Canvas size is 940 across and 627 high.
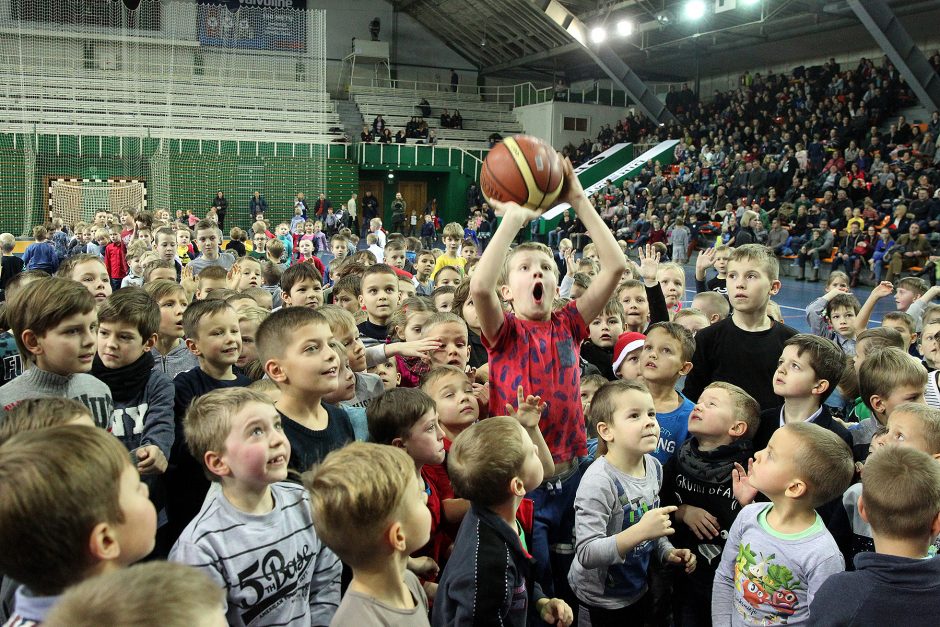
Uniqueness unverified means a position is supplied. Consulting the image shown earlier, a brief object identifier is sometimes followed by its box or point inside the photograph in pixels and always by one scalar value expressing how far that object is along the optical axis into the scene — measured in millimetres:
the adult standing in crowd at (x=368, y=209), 28033
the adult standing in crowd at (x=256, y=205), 24391
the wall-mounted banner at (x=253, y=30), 22469
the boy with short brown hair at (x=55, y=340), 2855
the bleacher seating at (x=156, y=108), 22016
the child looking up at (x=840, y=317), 5961
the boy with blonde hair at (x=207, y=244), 8281
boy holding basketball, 3076
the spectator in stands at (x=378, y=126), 29453
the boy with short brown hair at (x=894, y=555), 1985
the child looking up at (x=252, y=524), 2197
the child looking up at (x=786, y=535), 2490
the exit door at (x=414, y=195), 32312
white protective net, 22516
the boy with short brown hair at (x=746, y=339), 4102
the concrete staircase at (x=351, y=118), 30625
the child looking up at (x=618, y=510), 2834
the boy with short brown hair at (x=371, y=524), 1972
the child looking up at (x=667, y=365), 3742
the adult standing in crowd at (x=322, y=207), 23797
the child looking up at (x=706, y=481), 3098
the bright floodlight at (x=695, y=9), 21359
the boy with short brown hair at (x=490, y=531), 2242
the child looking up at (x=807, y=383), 3418
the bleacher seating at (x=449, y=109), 31469
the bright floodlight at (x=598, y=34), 24891
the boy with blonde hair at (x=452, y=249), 9148
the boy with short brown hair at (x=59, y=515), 1521
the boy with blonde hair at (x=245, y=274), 6438
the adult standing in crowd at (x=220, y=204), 23906
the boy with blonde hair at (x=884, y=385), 3387
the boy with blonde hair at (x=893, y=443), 2785
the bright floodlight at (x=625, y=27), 23688
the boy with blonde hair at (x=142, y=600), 1179
